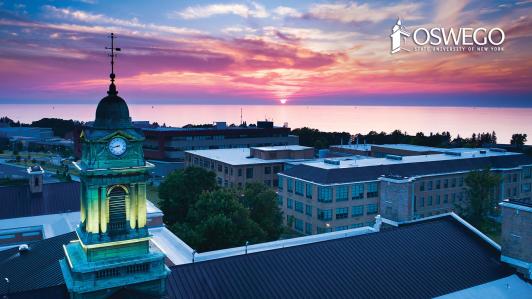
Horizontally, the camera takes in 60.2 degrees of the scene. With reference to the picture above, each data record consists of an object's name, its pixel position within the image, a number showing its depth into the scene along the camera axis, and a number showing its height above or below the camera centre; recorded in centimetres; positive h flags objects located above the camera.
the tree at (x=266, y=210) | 5759 -1005
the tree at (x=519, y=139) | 17669 -232
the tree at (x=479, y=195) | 7400 -1006
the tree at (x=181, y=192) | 6725 -895
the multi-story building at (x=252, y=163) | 9262 -650
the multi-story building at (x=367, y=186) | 6925 -880
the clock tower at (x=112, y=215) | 2120 -399
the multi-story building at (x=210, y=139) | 12725 -207
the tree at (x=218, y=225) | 4750 -1009
